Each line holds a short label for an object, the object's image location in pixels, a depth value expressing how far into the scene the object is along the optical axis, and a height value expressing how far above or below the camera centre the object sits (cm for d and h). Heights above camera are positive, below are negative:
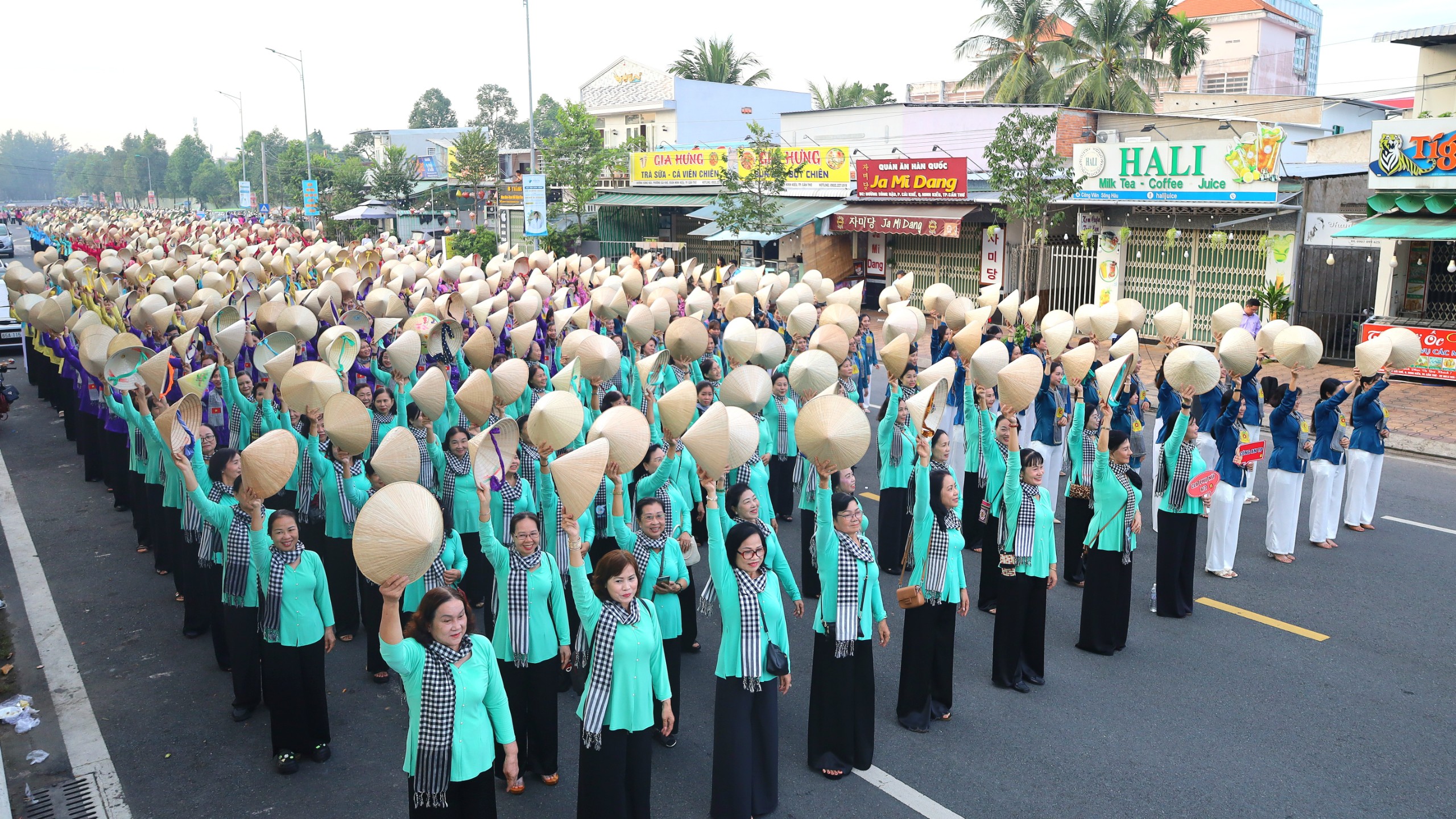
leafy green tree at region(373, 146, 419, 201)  3997 +181
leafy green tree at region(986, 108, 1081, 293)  1712 +86
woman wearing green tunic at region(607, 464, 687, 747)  503 -157
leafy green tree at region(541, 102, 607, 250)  2956 +194
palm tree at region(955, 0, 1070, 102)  3234 +534
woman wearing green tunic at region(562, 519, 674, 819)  414 -178
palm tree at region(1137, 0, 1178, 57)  3005 +560
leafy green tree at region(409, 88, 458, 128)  9225 +994
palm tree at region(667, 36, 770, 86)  4166 +629
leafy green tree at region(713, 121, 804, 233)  2211 +71
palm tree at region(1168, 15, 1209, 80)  3014 +508
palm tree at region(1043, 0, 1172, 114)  2980 +448
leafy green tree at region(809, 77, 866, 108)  4428 +543
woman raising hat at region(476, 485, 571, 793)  467 -178
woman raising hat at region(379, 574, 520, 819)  381 -171
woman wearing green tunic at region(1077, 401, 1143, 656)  628 -190
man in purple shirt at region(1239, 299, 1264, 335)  1290 -121
